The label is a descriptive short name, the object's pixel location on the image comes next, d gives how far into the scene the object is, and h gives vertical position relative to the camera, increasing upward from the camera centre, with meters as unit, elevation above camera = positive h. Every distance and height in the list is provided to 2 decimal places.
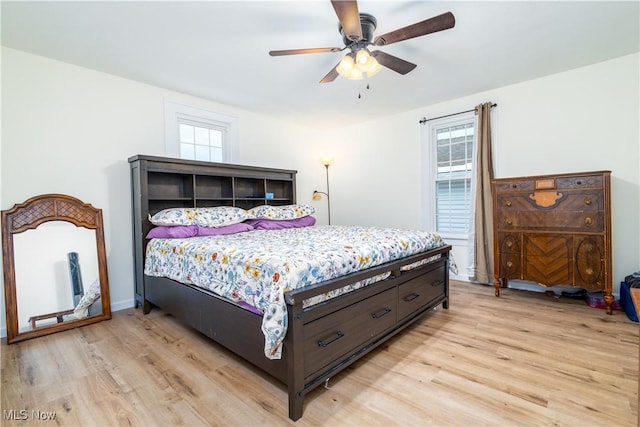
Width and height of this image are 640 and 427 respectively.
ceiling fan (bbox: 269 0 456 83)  1.68 +1.09
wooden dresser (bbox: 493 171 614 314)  2.60 -0.29
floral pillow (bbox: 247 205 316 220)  3.38 -0.05
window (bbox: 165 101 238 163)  3.38 +0.95
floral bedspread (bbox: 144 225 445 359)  1.45 -0.33
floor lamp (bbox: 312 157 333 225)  4.96 +0.26
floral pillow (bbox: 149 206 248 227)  2.70 -0.06
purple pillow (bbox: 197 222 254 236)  2.82 -0.20
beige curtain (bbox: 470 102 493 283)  3.52 +0.01
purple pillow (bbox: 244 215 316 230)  3.34 -0.18
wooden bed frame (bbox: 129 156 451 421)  1.45 -0.70
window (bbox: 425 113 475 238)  3.81 +0.41
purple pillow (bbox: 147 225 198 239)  2.66 -0.19
